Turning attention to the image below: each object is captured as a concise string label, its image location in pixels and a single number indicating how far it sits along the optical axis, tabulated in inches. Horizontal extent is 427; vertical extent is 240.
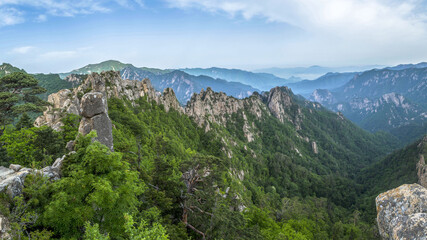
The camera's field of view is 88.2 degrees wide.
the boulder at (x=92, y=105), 1055.6
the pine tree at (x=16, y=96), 1025.5
